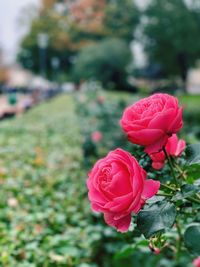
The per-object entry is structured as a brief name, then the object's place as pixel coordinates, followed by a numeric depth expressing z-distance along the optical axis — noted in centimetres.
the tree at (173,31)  3244
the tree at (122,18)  3597
